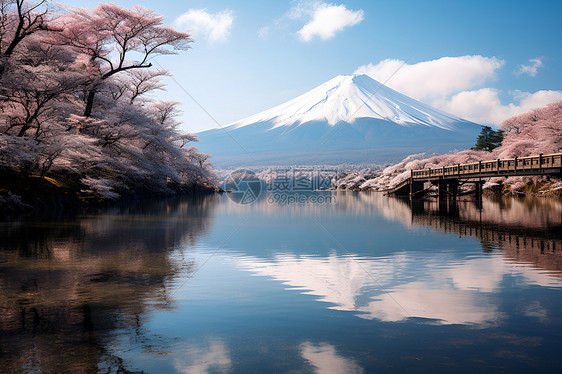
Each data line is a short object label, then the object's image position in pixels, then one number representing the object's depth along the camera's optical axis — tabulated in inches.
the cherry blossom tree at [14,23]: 1007.6
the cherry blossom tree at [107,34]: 1241.4
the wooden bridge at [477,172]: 1090.7
